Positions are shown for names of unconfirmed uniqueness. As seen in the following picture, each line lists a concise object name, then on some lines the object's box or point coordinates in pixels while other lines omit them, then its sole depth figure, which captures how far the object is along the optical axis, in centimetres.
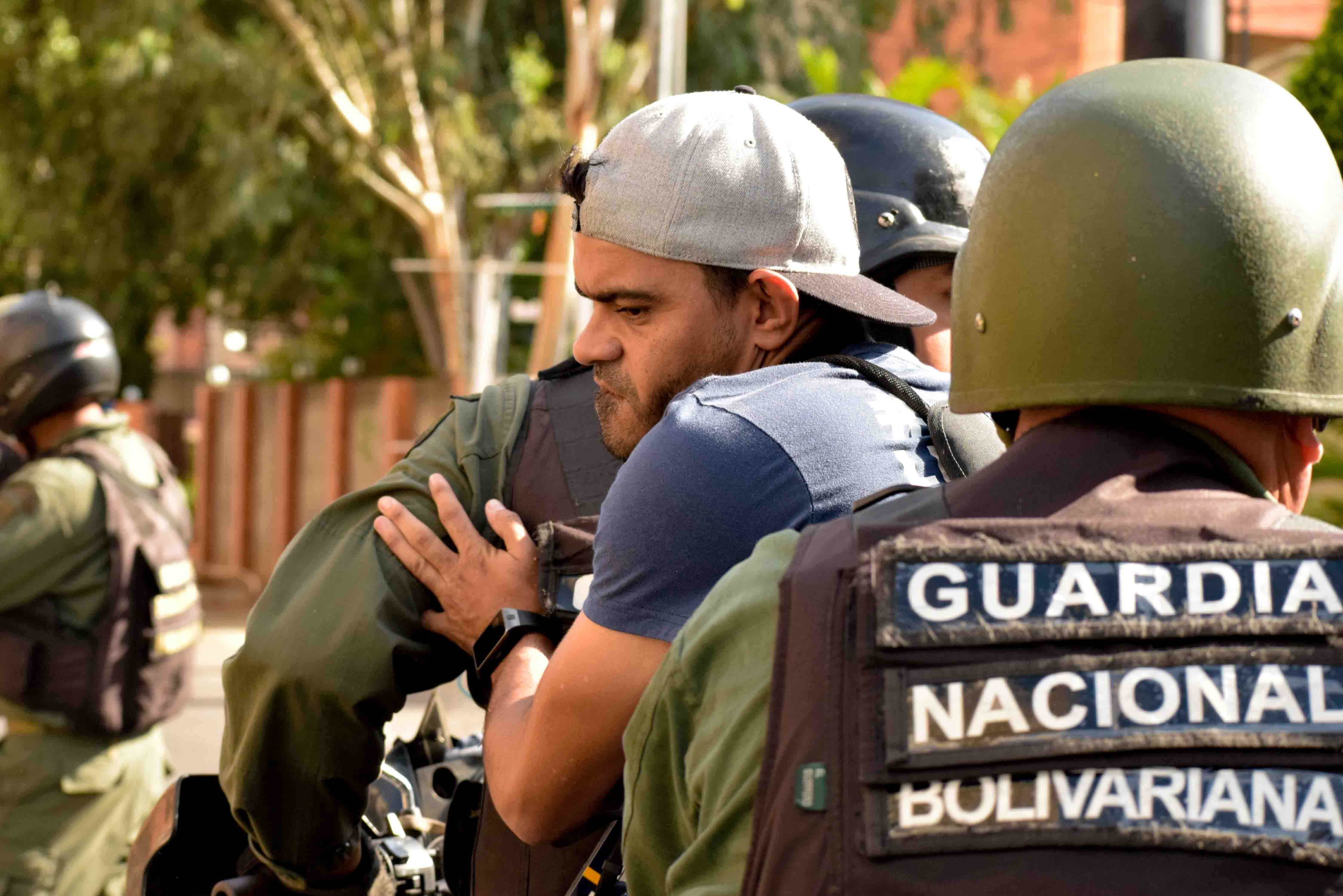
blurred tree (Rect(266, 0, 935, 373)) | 2975
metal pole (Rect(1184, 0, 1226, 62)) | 848
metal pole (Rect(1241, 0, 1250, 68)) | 1352
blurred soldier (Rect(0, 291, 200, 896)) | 930
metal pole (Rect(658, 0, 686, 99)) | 2512
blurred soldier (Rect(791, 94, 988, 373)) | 600
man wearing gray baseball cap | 336
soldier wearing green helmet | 245
